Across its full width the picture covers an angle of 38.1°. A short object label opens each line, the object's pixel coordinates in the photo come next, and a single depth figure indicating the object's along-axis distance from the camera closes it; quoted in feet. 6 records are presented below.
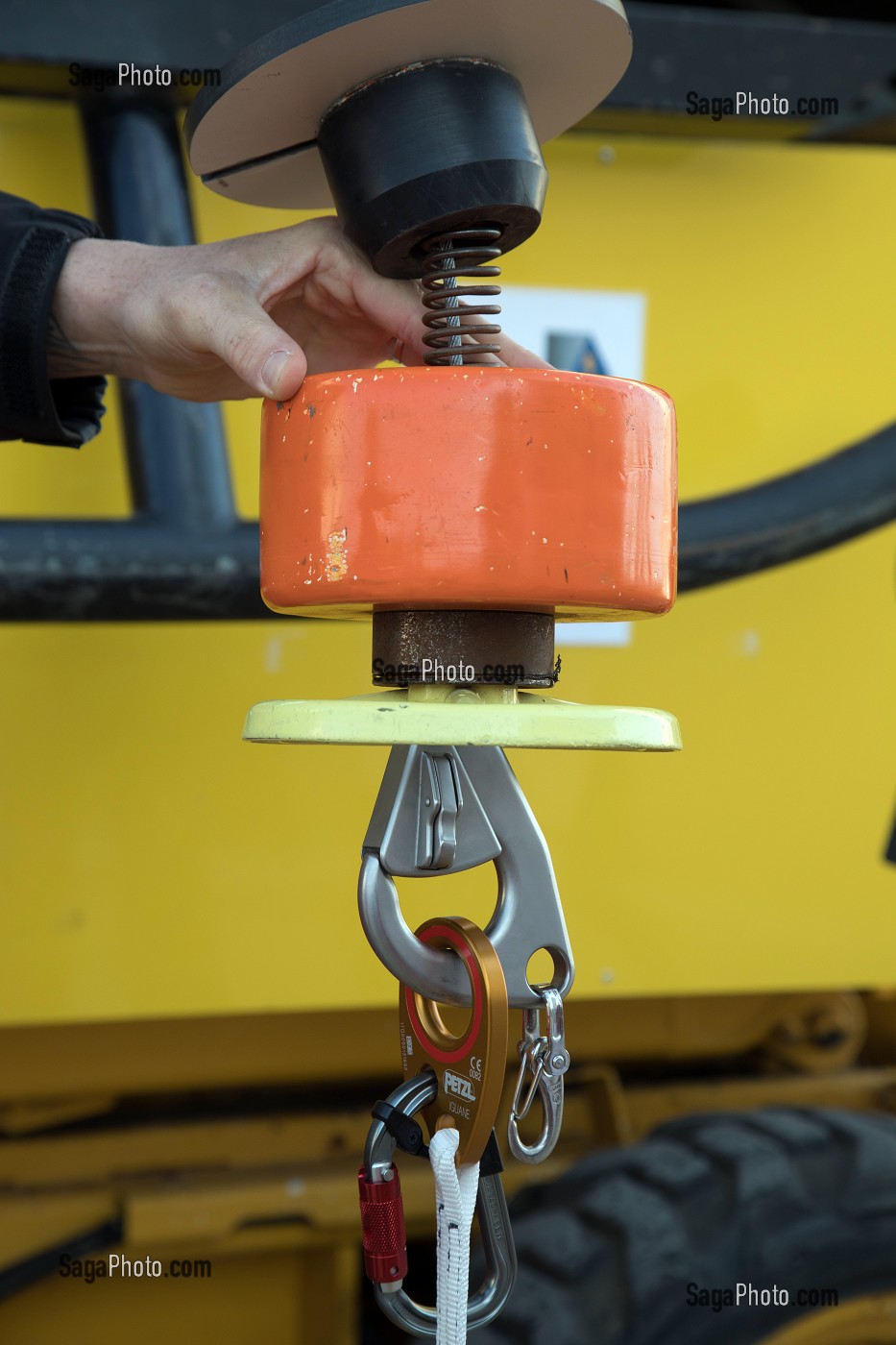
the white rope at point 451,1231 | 2.22
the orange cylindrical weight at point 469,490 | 2.14
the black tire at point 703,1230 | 4.18
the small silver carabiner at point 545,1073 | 2.31
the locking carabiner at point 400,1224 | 2.31
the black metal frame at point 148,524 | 3.28
